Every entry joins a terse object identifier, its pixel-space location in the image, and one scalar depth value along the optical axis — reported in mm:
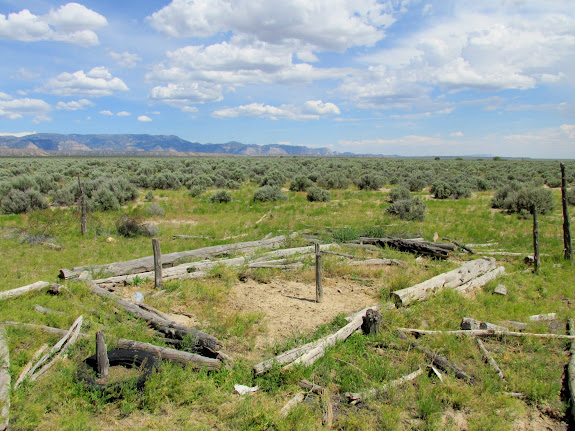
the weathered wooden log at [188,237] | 14234
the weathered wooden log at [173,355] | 5727
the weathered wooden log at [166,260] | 9695
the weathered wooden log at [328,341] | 5781
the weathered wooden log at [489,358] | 5707
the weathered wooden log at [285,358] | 5553
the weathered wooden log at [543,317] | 7625
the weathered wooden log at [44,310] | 7334
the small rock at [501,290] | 9061
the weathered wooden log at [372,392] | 5137
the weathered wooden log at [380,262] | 11289
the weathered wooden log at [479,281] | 9262
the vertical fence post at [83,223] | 13976
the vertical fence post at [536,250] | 10602
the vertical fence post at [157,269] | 9109
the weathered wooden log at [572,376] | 4986
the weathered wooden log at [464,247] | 12527
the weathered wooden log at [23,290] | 7910
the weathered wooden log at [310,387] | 5316
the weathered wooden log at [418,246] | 11969
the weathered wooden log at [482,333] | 6784
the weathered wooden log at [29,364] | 5062
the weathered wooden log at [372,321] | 6796
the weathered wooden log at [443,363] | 5656
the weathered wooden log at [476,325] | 6926
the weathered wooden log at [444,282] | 8047
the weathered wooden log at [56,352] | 5402
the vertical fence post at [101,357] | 5293
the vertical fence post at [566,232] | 10529
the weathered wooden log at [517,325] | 7228
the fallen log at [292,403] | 4780
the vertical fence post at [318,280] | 8508
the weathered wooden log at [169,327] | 6188
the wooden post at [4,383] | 4237
